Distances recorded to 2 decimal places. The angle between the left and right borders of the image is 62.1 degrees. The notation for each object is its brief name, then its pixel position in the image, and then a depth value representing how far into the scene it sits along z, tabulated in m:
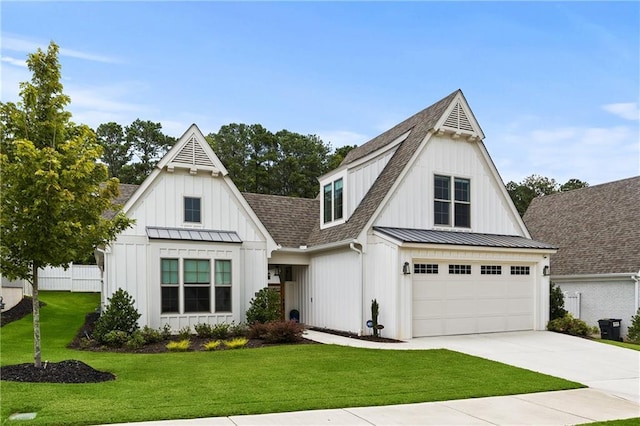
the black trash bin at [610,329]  19.88
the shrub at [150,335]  14.80
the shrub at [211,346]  13.60
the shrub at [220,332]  15.84
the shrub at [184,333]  15.52
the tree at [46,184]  9.43
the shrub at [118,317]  14.71
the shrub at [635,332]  18.64
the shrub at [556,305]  18.61
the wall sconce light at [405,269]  15.38
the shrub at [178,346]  13.56
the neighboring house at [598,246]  20.70
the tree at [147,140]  46.22
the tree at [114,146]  45.41
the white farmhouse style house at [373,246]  16.09
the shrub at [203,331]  15.84
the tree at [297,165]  47.09
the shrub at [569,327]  17.61
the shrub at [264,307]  16.98
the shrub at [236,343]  13.82
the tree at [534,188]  50.69
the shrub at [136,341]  14.16
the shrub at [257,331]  14.98
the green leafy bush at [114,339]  14.21
